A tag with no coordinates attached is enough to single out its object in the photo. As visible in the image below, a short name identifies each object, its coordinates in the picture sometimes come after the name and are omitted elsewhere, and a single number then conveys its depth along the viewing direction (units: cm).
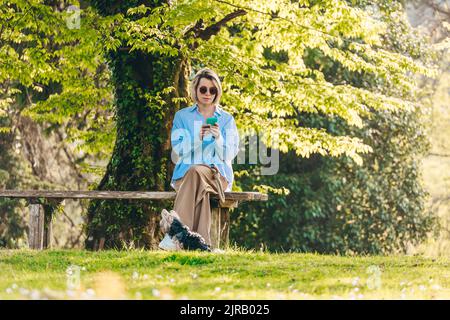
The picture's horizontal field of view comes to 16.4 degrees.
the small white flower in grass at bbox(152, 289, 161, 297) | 948
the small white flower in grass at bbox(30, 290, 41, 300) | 916
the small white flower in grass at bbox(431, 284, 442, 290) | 1100
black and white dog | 1620
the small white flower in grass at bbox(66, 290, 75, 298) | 924
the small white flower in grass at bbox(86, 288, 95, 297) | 959
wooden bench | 1718
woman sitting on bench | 1655
